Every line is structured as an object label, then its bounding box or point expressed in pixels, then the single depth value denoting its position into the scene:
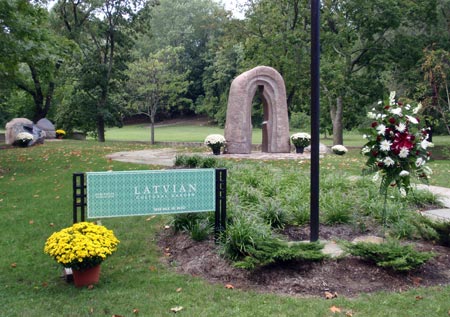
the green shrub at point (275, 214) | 5.68
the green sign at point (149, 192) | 4.67
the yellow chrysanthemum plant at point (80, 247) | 4.07
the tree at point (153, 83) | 29.80
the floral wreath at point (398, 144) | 4.98
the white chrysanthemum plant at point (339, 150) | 17.42
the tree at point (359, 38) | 21.95
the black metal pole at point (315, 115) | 4.82
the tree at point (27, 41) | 10.65
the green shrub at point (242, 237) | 4.65
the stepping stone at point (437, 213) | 6.32
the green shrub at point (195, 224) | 5.33
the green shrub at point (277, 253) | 4.34
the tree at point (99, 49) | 24.78
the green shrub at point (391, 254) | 4.25
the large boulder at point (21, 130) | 20.70
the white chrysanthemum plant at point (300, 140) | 15.66
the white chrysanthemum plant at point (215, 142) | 14.56
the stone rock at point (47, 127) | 25.02
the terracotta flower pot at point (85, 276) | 4.22
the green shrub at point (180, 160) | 10.27
